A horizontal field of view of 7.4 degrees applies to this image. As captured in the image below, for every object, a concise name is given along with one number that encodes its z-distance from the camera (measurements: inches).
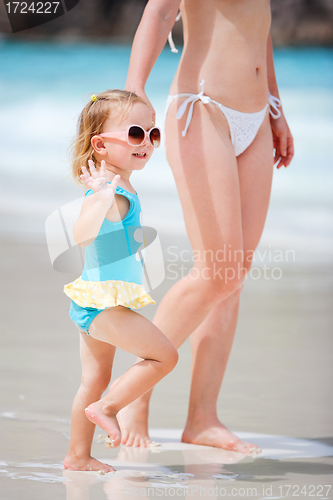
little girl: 226.6
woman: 241.0
